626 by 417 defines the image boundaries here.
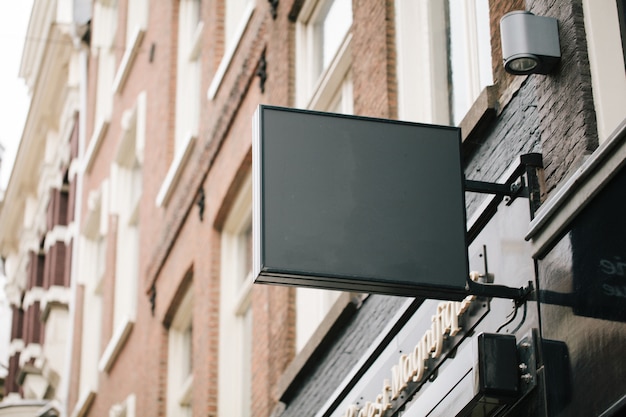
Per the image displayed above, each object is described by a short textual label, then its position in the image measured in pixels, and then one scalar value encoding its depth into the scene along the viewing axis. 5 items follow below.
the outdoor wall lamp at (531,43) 9.54
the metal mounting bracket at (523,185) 9.58
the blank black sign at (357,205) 9.10
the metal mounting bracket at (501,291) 9.29
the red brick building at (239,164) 9.61
